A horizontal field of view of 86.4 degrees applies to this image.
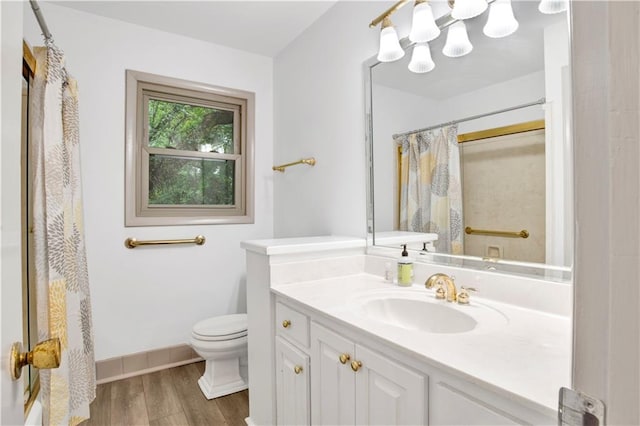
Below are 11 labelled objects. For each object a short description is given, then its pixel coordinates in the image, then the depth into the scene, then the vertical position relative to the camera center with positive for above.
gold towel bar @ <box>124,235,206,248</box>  2.26 -0.20
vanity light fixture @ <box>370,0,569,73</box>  1.23 +0.74
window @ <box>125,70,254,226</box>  2.32 +0.44
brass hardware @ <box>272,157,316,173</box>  2.21 +0.33
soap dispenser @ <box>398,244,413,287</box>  1.49 -0.27
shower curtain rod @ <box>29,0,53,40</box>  1.31 +0.80
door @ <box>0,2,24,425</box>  0.48 +0.01
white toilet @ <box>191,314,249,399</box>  1.98 -0.84
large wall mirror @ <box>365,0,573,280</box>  1.12 +0.25
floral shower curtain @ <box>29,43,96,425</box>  1.37 -0.10
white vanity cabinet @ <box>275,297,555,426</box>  0.72 -0.47
